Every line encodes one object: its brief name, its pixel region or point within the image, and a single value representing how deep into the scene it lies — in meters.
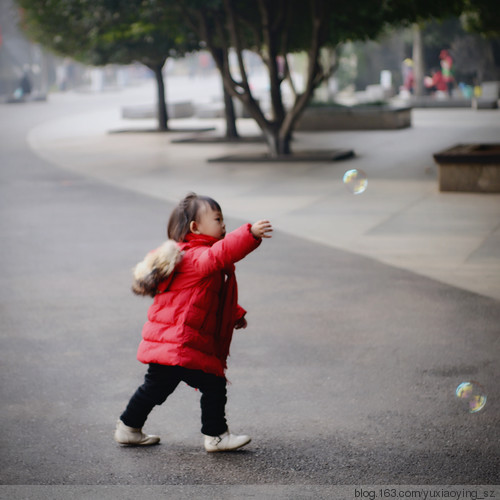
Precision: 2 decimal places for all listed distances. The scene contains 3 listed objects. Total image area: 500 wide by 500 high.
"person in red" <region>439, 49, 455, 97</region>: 47.91
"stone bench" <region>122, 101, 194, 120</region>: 35.88
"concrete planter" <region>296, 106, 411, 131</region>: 27.53
